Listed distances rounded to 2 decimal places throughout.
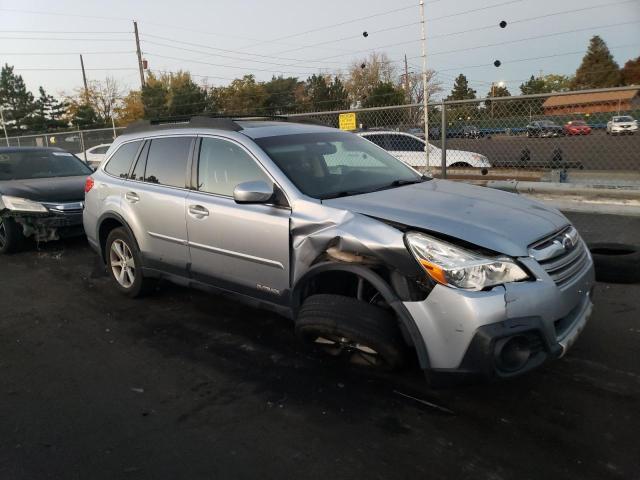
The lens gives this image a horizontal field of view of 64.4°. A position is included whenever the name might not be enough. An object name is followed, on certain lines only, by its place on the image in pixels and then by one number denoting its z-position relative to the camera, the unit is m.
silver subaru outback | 2.75
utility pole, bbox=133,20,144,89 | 42.62
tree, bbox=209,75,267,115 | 47.38
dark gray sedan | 7.08
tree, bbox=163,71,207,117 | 44.09
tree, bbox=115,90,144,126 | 54.29
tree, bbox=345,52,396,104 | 54.40
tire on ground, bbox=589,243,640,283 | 4.93
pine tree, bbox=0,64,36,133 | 69.56
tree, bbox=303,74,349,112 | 44.09
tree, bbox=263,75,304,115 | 48.86
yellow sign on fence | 9.71
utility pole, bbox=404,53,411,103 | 50.50
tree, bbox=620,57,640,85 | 60.02
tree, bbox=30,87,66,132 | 65.94
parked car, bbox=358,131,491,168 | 10.34
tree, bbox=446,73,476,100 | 39.33
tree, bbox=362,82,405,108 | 28.27
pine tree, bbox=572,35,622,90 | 59.25
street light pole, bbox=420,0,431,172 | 8.78
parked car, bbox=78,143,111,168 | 17.42
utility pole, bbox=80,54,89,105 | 61.97
